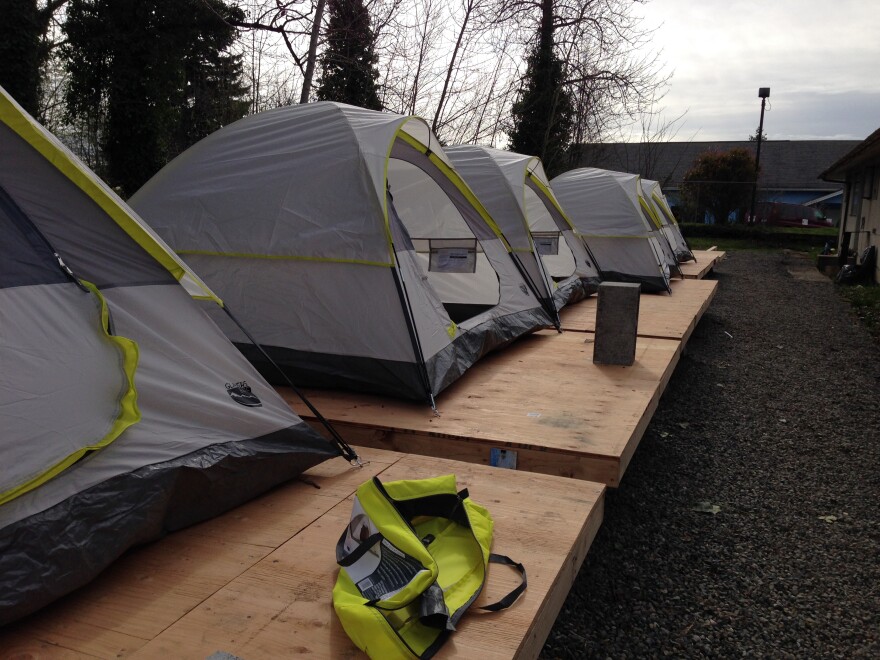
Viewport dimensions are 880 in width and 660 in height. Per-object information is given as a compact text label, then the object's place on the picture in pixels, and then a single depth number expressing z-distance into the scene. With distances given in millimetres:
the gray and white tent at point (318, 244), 3994
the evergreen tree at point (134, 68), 10586
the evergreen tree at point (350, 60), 9910
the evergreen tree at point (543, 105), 16578
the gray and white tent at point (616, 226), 9445
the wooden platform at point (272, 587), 1919
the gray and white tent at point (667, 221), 13602
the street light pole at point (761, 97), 24516
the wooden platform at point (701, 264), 12023
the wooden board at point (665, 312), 6426
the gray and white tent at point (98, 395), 2088
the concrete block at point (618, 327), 5020
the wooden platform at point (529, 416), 3434
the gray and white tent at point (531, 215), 7062
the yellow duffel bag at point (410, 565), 1899
